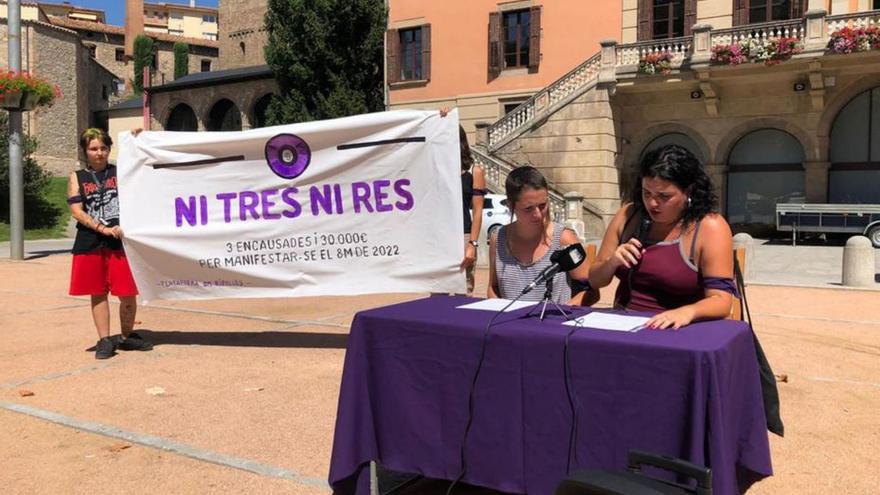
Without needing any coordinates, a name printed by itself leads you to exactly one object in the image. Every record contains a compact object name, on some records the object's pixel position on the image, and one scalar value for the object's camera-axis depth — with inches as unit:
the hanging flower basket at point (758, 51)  816.9
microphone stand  122.3
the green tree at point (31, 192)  1096.1
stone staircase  929.5
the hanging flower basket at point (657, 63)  904.3
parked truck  775.1
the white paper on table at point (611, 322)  110.0
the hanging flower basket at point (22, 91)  608.4
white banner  244.4
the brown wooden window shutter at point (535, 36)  1056.8
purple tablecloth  97.8
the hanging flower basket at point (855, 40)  774.2
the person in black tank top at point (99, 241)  250.7
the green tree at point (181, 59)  2571.4
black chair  77.0
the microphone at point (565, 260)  120.1
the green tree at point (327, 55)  1211.9
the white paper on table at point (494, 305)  130.9
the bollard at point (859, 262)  437.1
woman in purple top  125.1
